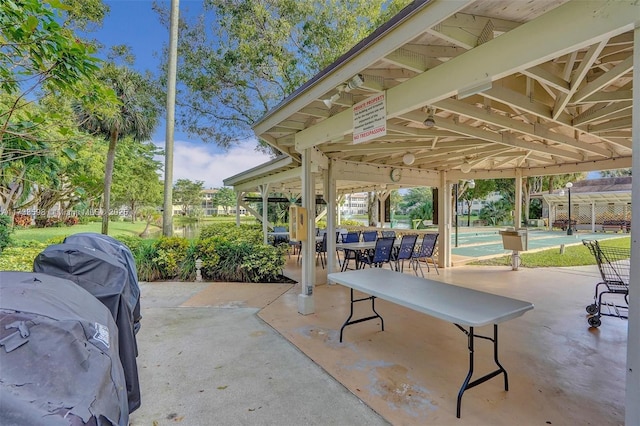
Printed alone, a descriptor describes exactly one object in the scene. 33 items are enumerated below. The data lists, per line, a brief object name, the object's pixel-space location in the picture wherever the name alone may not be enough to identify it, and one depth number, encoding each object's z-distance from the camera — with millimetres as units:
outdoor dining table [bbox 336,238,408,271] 6102
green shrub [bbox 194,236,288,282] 6156
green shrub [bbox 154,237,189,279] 6297
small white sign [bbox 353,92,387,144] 2939
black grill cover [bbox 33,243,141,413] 1842
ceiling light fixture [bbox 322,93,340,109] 3016
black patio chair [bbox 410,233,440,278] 6410
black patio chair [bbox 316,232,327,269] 7783
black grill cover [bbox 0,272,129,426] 911
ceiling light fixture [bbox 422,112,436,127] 3335
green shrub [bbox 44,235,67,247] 6234
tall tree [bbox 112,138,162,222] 17922
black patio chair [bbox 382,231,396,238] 9134
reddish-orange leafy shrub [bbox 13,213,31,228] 17447
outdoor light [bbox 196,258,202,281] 6393
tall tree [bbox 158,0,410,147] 10203
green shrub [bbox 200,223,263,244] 6880
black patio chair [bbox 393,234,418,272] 6078
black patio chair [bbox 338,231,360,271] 7562
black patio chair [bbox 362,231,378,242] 7617
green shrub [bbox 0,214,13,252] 6191
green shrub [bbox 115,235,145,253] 6410
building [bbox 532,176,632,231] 18672
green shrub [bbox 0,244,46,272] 4275
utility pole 7590
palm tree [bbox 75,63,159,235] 11070
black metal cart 3545
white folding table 2111
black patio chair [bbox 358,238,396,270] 5785
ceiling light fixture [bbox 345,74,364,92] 2680
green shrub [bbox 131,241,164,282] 6215
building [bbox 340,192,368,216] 70625
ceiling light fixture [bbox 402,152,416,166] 5633
